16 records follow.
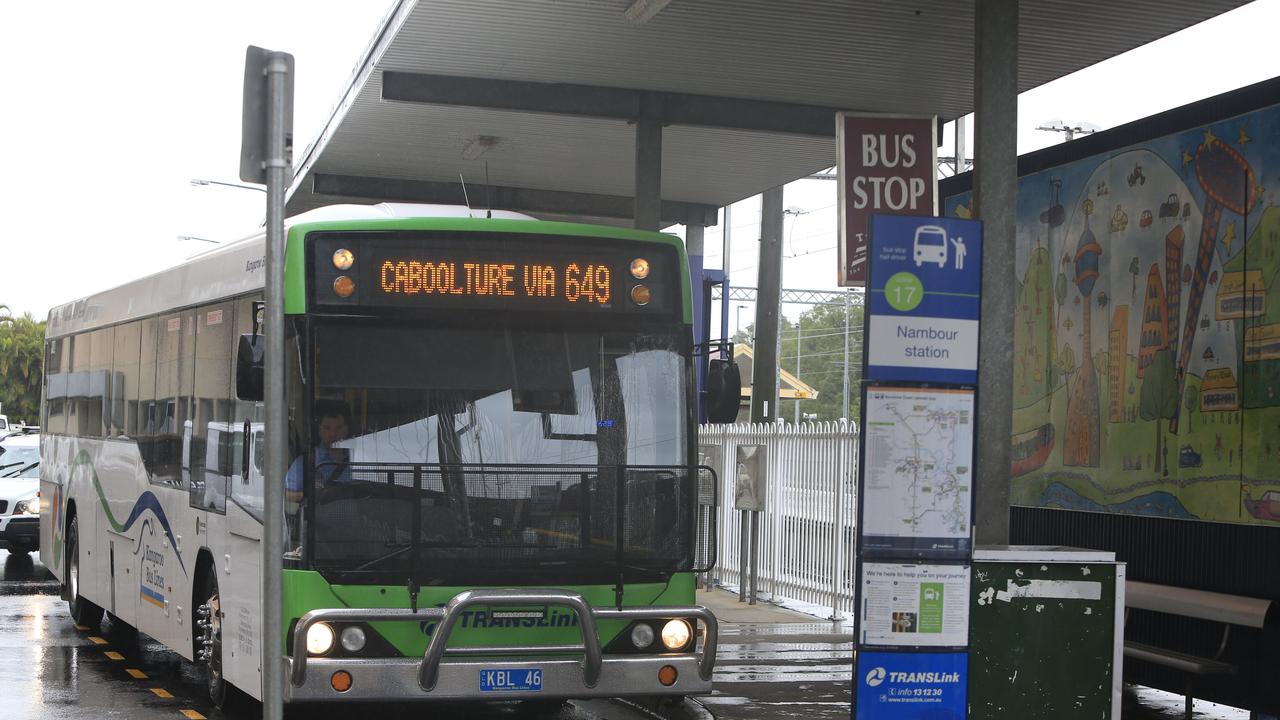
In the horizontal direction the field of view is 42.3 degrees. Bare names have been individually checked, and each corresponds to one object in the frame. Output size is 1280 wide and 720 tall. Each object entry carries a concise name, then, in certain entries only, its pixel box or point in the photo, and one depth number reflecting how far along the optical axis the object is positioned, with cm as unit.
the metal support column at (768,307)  2391
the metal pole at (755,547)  1903
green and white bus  850
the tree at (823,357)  12325
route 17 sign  874
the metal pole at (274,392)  657
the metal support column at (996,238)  1112
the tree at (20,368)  9838
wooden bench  977
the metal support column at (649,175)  1777
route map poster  881
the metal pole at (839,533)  1762
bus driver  854
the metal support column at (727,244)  3305
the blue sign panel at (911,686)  879
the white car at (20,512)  2200
